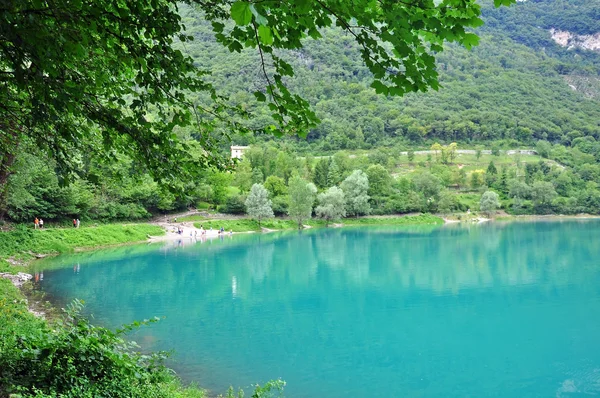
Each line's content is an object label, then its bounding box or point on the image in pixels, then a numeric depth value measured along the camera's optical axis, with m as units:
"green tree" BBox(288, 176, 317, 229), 68.25
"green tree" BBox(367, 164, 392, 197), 87.94
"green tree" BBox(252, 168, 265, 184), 83.06
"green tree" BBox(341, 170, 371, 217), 78.75
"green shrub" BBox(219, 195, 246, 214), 69.81
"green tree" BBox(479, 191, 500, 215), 89.19
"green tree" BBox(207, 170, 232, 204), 71.00
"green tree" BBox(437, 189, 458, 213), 88.62
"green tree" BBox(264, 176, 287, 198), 79.19
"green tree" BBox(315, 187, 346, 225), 73.06
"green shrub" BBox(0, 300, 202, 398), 5.01
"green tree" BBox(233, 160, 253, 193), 77.66
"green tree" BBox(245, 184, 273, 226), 65.50
